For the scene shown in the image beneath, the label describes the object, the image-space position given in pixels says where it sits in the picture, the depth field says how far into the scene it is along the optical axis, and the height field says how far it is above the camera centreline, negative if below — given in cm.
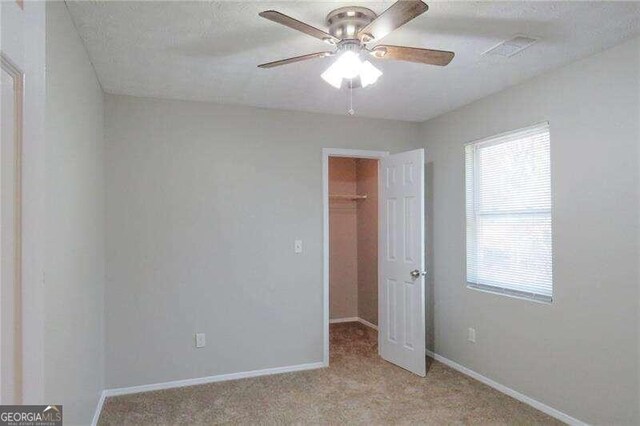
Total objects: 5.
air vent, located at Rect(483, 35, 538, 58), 233 +103
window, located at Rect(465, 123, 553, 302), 297 +2
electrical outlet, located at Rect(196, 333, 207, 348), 346 -105
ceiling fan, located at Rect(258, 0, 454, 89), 191 +83
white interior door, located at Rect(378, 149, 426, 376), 361 -43
